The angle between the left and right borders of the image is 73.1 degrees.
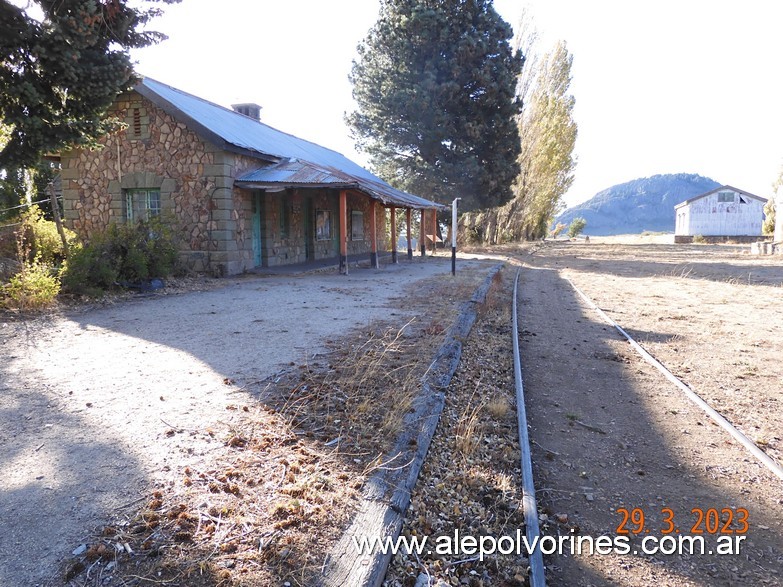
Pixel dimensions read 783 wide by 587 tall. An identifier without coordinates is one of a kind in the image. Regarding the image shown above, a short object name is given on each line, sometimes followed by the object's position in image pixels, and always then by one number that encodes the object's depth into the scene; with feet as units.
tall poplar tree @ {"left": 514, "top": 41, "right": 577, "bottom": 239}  116.26
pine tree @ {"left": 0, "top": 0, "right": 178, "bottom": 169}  26.11
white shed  160.45
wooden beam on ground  7.71
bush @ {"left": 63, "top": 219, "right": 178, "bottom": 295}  31.24
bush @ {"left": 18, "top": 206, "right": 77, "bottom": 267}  40.03
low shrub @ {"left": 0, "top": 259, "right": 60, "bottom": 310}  26.73
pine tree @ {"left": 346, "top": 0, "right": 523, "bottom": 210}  83.35
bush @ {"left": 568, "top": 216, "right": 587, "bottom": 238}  266.98
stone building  46.14
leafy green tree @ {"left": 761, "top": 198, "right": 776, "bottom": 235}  149.50
